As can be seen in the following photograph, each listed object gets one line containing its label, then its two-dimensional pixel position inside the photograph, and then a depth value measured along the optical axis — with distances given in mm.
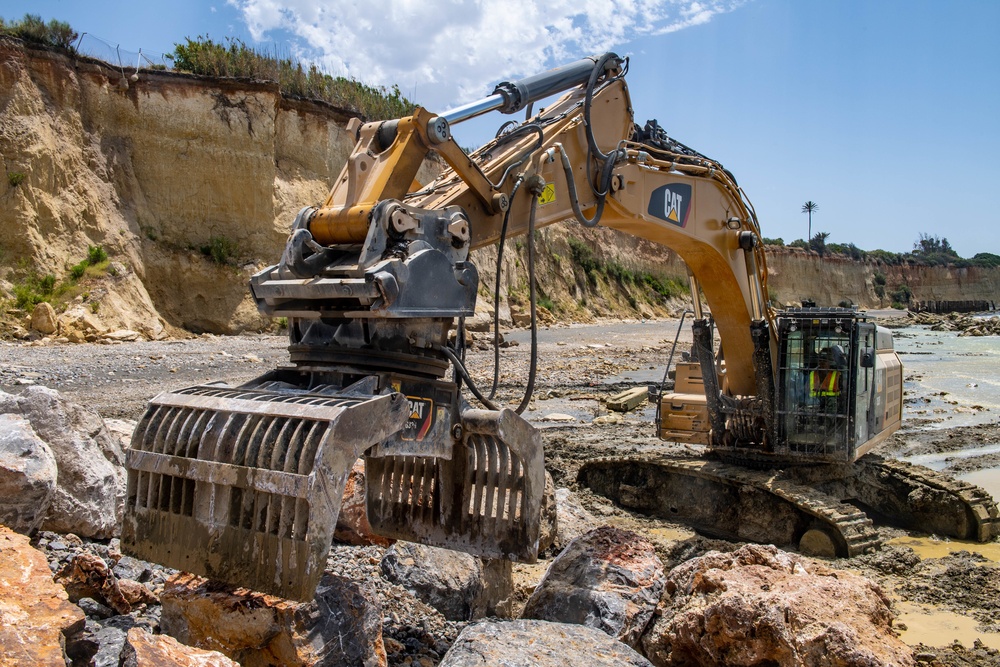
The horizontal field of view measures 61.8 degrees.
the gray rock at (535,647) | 2984
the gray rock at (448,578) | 4664
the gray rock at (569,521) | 6319
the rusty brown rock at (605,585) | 4145
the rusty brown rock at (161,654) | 2865
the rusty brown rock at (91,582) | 4039
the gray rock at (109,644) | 3611
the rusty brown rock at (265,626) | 3504
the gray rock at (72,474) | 4695
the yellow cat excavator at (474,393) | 3404
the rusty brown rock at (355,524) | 5184
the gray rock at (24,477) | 4086
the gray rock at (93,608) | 4008
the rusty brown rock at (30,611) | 2754
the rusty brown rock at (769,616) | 3430
